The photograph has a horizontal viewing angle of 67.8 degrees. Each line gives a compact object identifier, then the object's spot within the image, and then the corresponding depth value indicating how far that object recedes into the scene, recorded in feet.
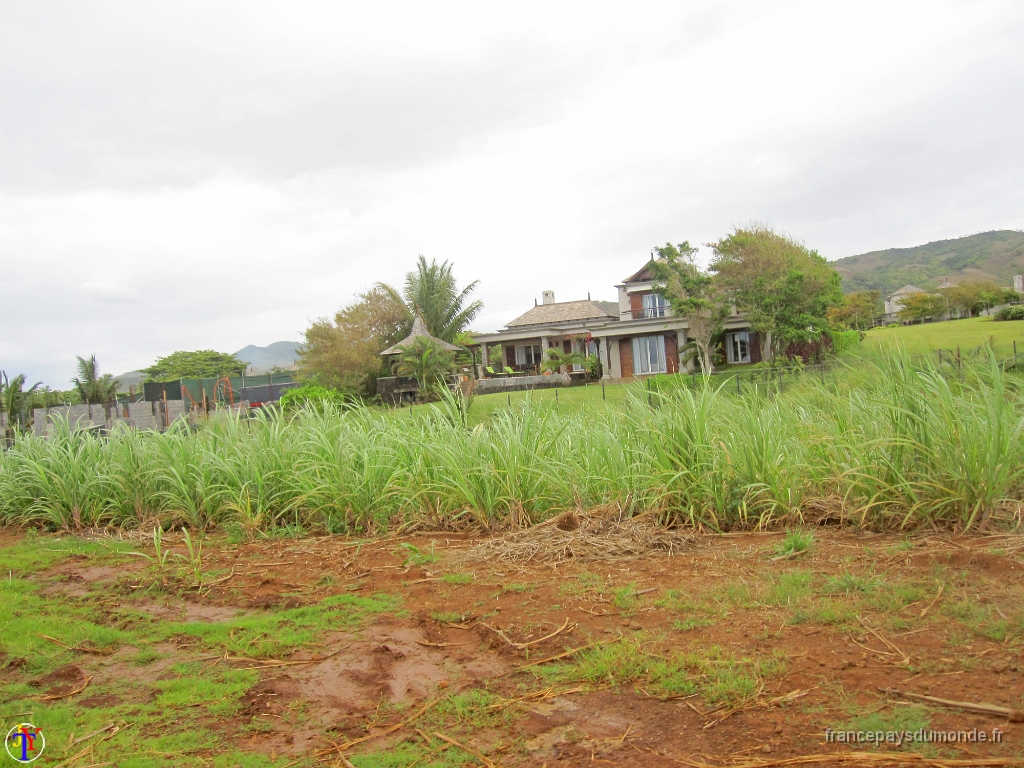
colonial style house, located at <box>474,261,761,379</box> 126.00
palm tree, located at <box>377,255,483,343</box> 135.74
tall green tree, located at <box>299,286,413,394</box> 112.16
